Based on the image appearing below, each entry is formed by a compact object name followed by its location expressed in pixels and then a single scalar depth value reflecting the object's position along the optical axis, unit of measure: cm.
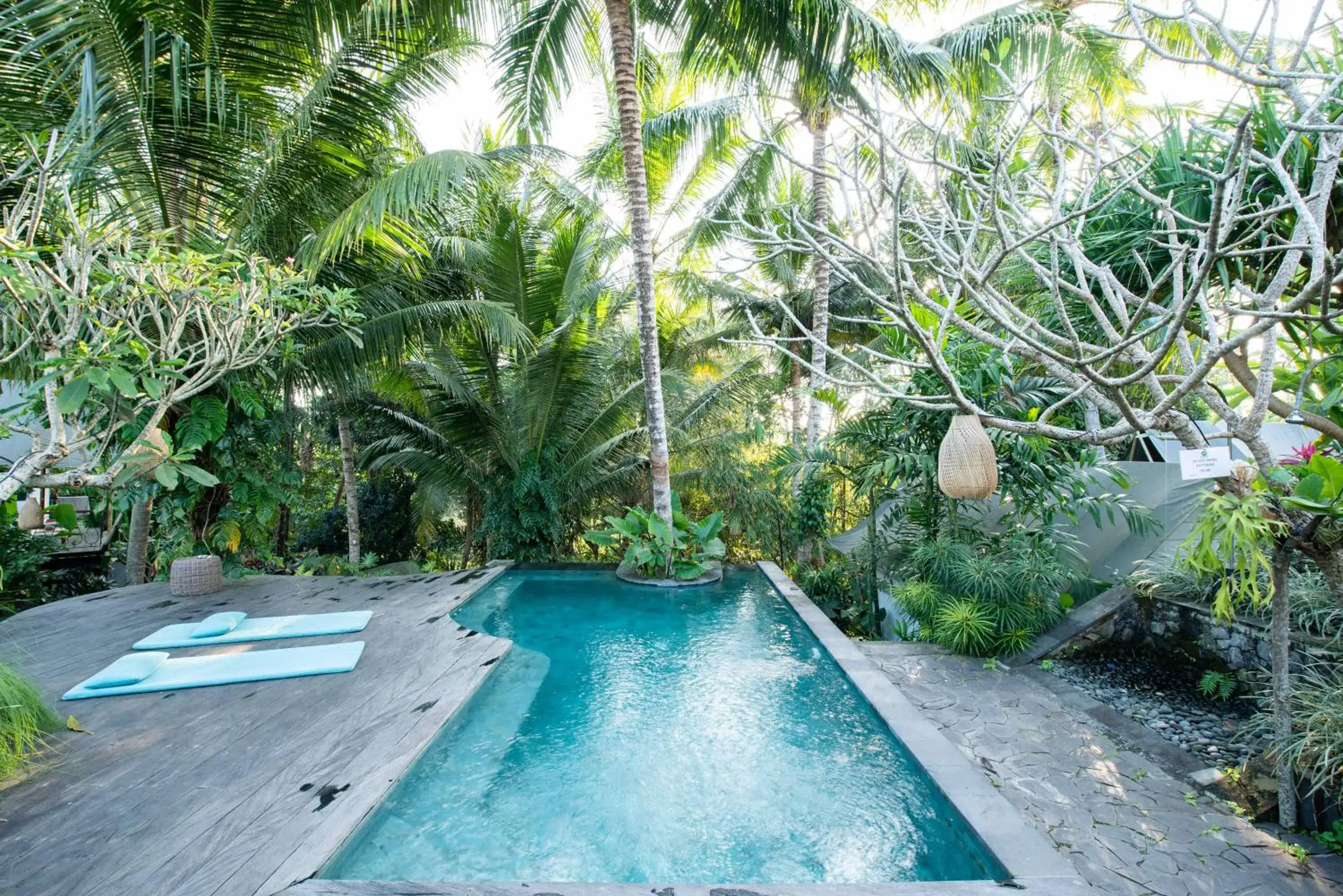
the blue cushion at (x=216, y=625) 463
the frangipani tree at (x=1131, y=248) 184
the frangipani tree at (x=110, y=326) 233
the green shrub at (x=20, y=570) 670
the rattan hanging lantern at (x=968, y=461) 333
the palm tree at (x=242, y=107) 450
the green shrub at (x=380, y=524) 1109
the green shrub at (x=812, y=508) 758
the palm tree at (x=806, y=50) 617
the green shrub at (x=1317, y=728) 262
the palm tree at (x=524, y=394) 819
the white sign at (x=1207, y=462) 247
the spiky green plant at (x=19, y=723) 272
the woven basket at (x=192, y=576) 581
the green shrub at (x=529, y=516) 834
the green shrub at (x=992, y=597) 500
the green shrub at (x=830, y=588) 727
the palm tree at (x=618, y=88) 665
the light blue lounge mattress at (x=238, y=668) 370
